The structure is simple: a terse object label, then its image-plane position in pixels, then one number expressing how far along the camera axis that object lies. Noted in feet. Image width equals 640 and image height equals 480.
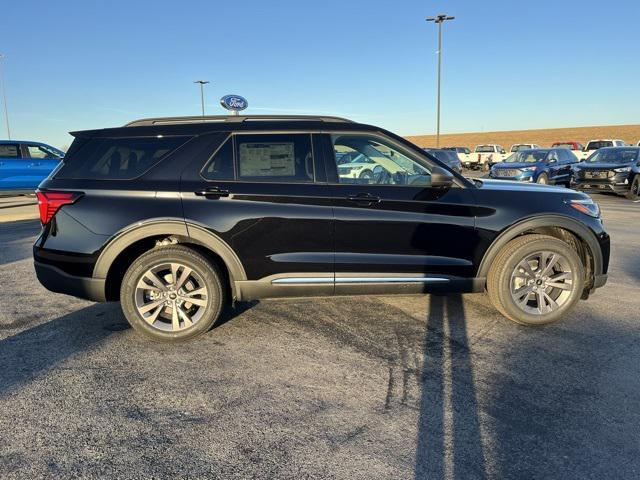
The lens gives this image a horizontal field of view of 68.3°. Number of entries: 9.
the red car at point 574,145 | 102.08
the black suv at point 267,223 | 12.73
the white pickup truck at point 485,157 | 104.01
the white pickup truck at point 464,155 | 111.64
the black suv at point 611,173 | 46.91
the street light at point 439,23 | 95.19
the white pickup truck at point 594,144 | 90.48
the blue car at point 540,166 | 53.62
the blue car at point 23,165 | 44.34
